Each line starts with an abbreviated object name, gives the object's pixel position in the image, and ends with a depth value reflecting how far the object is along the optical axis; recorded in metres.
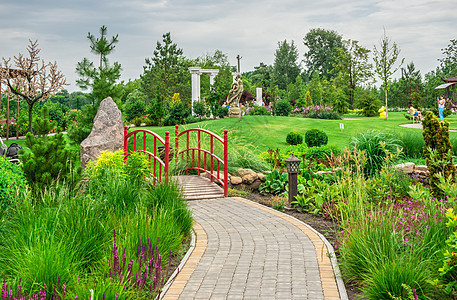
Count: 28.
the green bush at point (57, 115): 25.70
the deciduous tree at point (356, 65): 37.50
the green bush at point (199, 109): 24.67
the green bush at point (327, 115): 26.02
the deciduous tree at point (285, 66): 60.56
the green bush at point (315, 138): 14.85
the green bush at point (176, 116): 23.53
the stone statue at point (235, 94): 24.16
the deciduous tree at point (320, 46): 63.97
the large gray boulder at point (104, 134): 10.59
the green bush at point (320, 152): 11.22
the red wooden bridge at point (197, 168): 8.12
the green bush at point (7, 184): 5.05
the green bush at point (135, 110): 24.62
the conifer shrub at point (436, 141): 5.91
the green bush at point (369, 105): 32.09
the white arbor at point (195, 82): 28.80
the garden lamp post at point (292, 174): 7.12
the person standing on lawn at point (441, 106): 21.83
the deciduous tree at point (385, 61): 26.16
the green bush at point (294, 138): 15.70
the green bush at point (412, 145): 10.88
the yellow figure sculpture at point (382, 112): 30.25
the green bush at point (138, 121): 24.03
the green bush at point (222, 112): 24.81
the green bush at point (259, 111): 25.94
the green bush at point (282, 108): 26.84
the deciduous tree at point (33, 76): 17.88
